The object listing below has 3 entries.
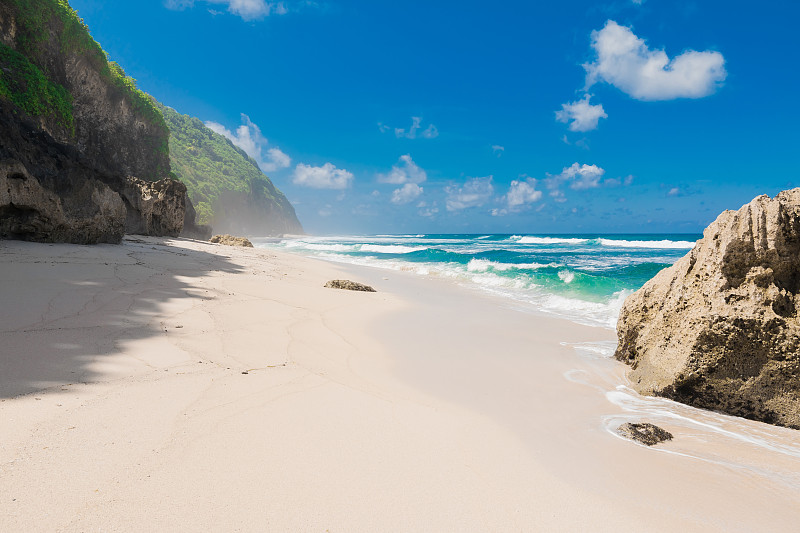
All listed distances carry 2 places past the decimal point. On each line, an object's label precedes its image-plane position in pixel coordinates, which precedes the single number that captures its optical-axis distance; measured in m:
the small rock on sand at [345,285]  9.57
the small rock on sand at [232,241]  20.95
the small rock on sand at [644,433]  2.96
